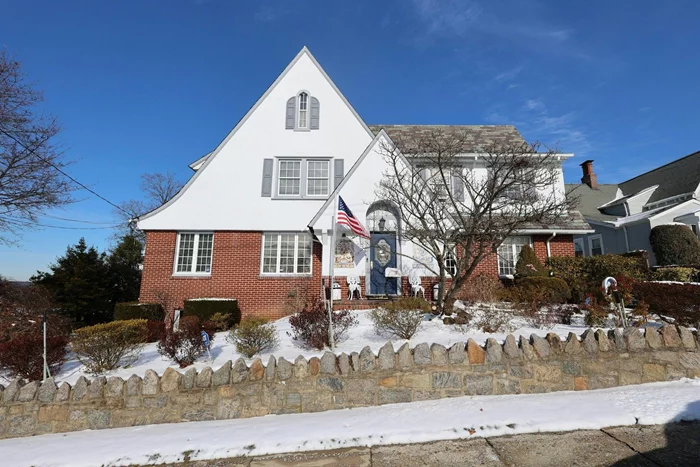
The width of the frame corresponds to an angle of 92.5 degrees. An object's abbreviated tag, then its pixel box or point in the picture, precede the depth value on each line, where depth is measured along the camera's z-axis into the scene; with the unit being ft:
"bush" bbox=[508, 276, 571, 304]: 29.12
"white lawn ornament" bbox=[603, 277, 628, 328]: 21.43
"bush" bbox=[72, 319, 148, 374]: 19.12
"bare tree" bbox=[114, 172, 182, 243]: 103.61
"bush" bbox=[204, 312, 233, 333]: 31.94
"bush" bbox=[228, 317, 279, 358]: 20.44
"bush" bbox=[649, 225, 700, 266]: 51.01
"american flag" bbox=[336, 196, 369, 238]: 28.93
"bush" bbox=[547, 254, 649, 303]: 37.68
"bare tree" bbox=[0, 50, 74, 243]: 44.75
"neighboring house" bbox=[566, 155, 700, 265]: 60.90
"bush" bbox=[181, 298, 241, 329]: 36.94
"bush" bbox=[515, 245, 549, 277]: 40.03
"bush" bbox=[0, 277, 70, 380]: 18.12
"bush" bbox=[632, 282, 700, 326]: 22.07
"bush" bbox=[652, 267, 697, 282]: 37.62
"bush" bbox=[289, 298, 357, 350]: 21.12
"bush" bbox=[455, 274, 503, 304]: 32.89
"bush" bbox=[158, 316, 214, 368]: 19.58
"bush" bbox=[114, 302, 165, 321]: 36.81
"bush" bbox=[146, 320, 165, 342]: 25.50
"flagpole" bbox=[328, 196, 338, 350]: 19.88
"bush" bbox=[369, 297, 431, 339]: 21.68
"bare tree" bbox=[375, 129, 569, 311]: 28.50
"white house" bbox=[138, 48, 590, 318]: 41.75
